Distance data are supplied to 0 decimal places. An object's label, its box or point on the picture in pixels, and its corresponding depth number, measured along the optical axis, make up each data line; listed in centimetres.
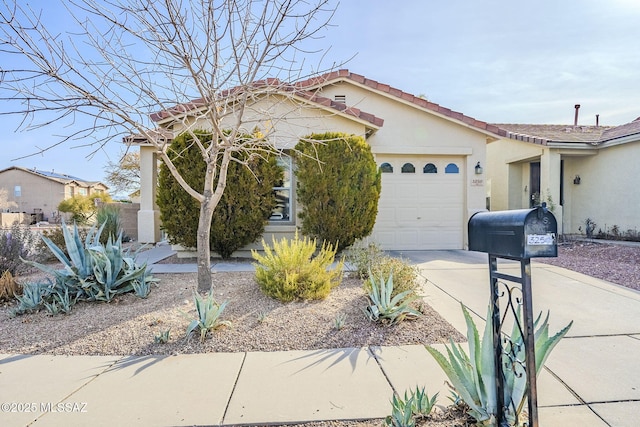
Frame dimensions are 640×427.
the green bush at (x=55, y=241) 824
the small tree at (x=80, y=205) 2175
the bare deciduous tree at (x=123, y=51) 426
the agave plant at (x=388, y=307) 412
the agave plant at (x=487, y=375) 209
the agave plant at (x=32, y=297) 453
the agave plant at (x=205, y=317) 377
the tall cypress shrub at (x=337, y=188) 779
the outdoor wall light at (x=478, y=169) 1006
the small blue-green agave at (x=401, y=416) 210
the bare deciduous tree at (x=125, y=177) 2450
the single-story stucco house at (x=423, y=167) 995
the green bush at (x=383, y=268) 473
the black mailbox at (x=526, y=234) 184
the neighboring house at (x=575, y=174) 1146
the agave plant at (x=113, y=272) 488
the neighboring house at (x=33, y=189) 3859
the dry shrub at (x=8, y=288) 504
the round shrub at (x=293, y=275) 484
